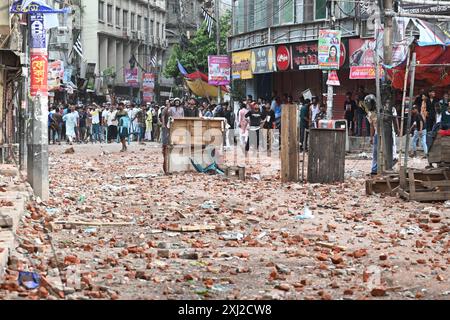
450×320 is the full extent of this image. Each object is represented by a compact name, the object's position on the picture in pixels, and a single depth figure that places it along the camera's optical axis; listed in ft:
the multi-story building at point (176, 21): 246.99
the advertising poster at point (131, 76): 218.38
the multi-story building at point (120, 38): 210.18
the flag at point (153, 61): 228.22
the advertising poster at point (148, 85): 213.46
